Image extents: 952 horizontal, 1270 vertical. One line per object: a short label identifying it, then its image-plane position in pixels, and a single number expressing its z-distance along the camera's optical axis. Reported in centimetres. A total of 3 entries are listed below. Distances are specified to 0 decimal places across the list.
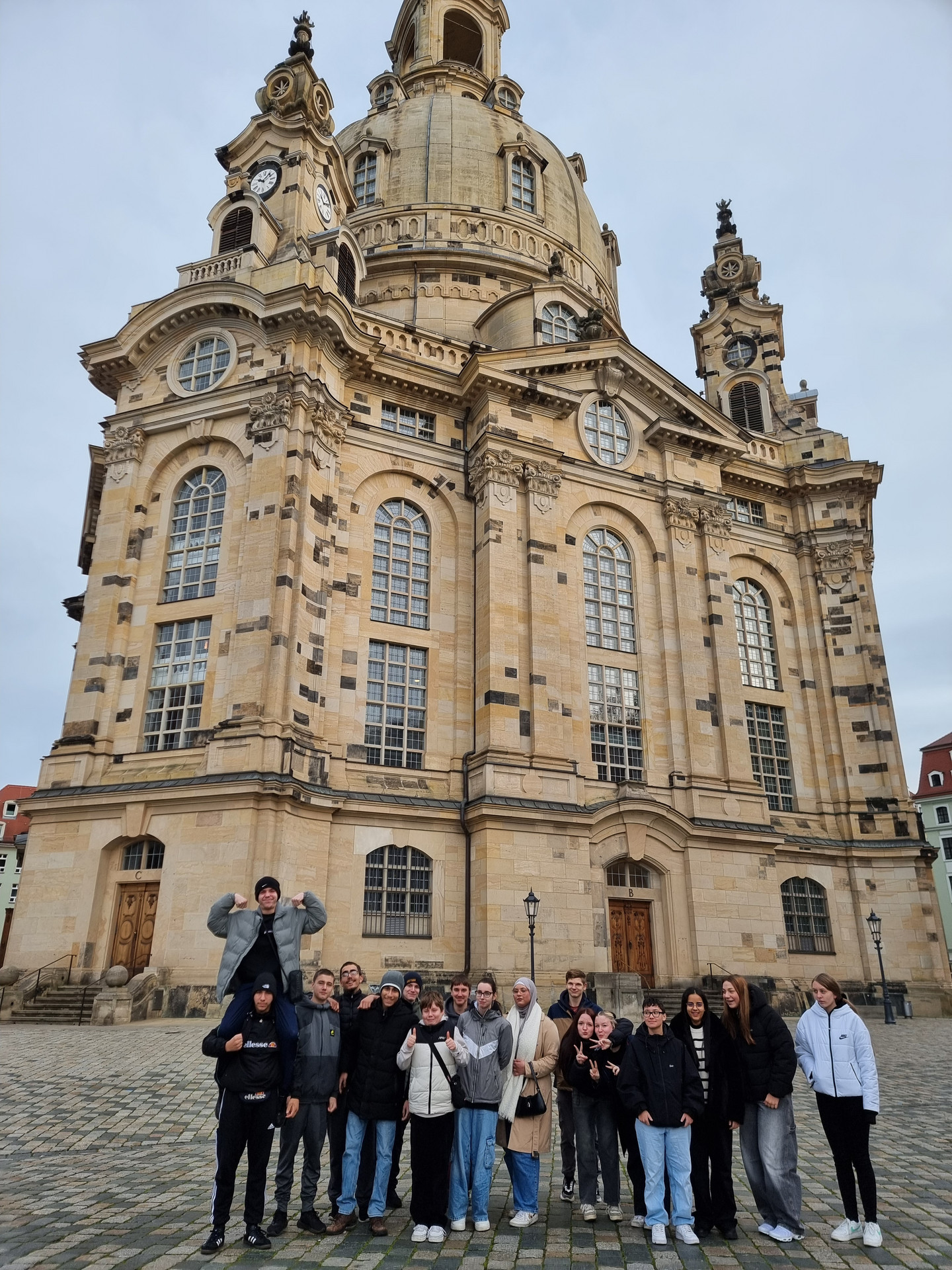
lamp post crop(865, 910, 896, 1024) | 2856
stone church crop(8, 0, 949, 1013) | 2634
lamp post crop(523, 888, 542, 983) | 2469
